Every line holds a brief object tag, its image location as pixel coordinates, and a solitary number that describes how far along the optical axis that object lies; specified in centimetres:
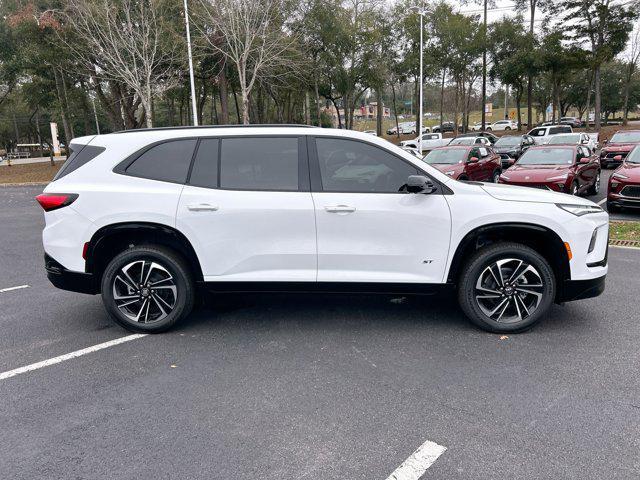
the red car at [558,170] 1086
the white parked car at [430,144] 2790
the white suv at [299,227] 426
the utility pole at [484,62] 3838
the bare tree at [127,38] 2106
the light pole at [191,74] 1998
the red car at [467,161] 1395
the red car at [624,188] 1018
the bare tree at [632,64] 4772
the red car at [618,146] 1783
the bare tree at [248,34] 2283
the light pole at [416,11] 2650
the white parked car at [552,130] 2900
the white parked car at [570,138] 1947
